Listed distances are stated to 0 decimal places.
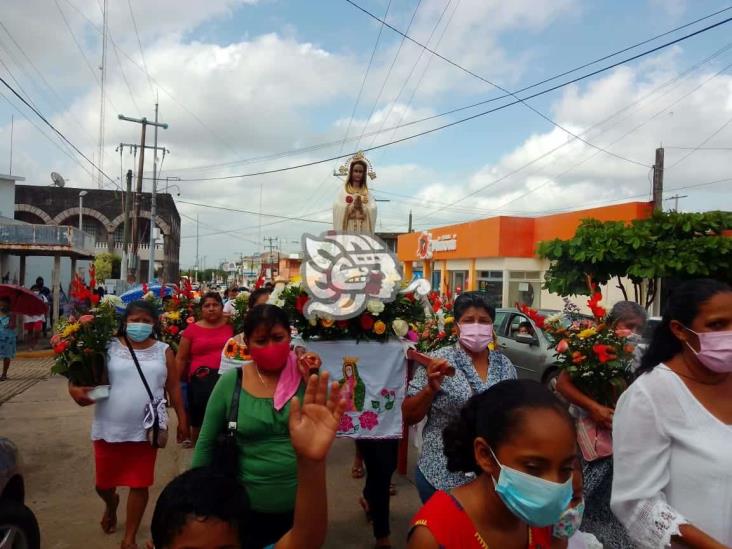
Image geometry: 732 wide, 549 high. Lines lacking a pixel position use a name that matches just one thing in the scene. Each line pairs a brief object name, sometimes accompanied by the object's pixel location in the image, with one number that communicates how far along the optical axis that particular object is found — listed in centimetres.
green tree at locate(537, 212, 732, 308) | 1207
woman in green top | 259
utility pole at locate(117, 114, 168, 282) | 2548
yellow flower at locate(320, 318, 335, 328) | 371
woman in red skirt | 384
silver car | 951
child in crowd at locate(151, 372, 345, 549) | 161
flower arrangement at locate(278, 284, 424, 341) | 374
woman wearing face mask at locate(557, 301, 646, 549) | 263
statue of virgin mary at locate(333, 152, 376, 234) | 550
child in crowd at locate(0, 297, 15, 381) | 976
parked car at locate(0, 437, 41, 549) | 311
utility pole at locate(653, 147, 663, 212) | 1703
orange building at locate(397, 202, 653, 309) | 2033
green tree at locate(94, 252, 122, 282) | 2927
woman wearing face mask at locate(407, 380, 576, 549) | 158
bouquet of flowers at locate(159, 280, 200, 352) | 733
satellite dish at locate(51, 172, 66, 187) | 3638
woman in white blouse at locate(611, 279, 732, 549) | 190
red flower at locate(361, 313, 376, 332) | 380
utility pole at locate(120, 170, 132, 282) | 2505
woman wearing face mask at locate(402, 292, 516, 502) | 286
